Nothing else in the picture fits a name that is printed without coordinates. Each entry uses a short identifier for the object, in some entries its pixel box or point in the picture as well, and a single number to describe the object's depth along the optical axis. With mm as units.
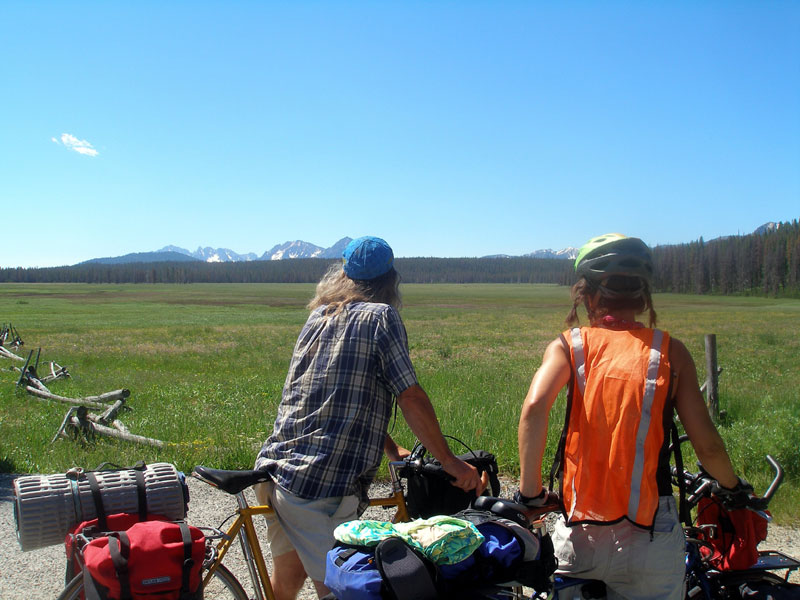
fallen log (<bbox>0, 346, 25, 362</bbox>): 19931
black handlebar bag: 2736
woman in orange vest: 1958
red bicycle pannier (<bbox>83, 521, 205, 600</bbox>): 2006
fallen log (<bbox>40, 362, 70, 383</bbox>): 15134
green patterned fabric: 1602
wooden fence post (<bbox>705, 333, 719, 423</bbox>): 8273
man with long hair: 2570
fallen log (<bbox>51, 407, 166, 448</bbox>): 7846
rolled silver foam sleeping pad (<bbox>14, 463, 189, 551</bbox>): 2373
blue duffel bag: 1494
